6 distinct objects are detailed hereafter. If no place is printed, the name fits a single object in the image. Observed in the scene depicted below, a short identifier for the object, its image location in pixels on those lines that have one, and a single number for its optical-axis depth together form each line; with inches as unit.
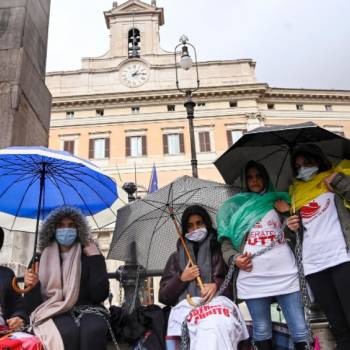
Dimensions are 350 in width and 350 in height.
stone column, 208.4
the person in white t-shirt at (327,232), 113.2
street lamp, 357.5
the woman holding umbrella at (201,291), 107.7
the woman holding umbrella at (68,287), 112.5
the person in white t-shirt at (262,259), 121.3
